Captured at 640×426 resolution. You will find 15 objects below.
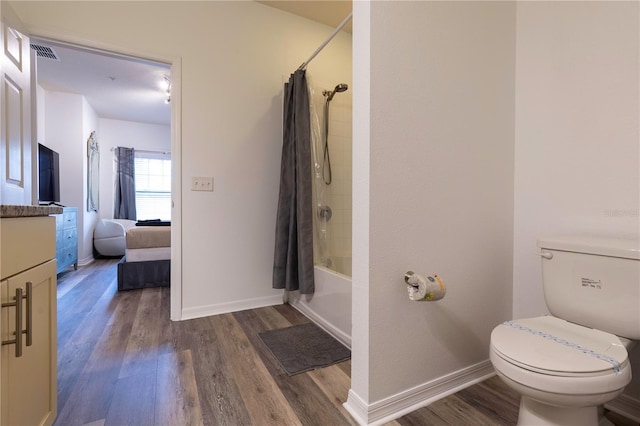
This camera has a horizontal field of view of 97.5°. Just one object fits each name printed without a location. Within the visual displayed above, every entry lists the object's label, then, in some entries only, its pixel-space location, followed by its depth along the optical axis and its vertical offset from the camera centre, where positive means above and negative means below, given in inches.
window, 212.7 +20.6
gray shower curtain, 83.0 +3.5
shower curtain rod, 73.4 +48.8
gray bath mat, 60.9 -32.8
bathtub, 70.2 -25.1
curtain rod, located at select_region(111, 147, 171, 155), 210.8 +45.9
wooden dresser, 121.1 -12.7
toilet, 33.7 -18.4
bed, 112.9 -20.0
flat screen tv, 118.8 +15.8
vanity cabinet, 28.4 -12.6
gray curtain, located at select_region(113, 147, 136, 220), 201.8 +18.5
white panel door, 60.4 +22.2
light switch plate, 85.6 +8.7
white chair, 179.3 -17.2
